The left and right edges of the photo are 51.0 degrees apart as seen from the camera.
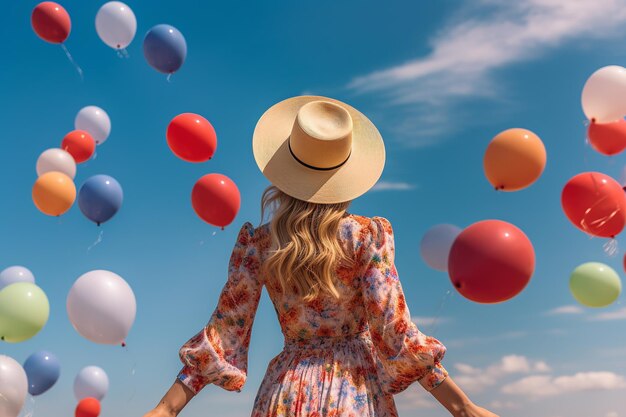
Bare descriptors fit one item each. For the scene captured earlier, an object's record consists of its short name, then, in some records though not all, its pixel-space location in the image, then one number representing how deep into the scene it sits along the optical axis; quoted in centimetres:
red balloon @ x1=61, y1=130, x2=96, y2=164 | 771
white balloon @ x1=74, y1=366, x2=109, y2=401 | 816
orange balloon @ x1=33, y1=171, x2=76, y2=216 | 676
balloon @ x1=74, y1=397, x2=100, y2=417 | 792
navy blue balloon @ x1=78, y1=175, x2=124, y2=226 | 675
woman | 210
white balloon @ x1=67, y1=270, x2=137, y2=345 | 393
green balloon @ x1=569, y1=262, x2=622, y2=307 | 574
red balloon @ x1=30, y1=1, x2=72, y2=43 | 739
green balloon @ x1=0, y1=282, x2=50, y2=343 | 480
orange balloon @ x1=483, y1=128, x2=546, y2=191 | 443
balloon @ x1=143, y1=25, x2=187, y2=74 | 683
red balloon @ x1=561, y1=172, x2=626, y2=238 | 465
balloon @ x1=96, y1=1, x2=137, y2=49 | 761
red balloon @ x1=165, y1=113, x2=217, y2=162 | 594
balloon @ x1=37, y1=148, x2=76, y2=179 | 731
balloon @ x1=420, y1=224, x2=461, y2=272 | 507
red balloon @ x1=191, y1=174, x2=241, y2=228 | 552
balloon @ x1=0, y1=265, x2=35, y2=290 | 667
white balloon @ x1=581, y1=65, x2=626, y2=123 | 490
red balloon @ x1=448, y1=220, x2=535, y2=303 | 261
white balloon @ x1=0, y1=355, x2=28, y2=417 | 421
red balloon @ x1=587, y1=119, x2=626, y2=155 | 519
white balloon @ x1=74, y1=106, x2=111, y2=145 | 810
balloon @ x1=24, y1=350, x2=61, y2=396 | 711
